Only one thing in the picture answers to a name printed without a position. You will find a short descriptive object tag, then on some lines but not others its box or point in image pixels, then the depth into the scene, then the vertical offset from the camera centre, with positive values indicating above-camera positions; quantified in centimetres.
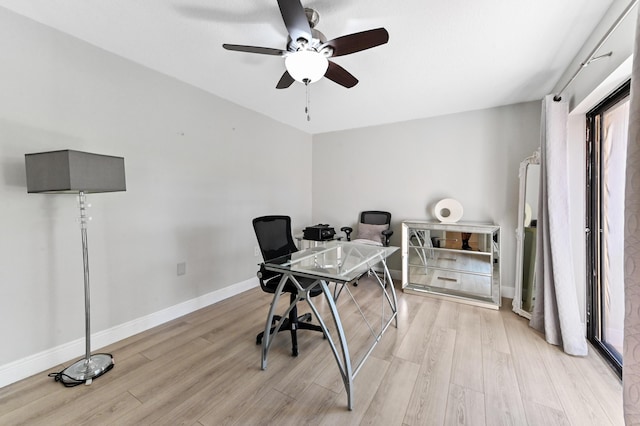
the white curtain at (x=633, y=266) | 78 -21
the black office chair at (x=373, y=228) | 357 -33
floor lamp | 147 +21
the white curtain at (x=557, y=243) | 196 -33
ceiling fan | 144 +100
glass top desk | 150 -42
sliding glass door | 179 -17
